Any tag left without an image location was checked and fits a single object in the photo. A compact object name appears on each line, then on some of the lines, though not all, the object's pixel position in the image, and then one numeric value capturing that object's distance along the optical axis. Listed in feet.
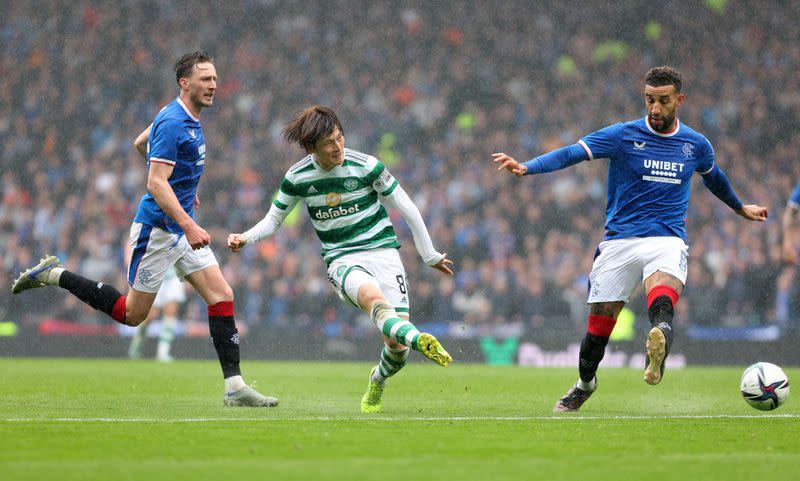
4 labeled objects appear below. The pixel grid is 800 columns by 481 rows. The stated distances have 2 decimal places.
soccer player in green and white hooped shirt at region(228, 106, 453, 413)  55.26
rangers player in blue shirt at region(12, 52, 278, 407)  58.13
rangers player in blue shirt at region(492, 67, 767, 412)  57.16
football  54.34
